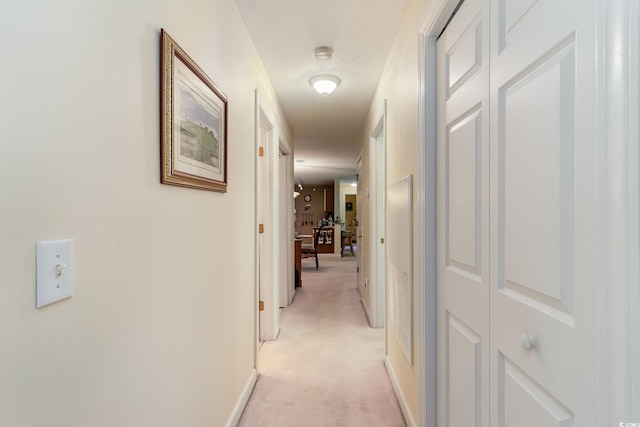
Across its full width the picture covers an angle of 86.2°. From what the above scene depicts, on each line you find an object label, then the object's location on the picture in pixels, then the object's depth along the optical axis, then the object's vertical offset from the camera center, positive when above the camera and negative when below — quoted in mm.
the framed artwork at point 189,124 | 1087 +342
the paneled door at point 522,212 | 655 +7
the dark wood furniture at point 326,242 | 10250 -820
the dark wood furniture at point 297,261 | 5387 -741
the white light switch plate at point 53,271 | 631 -110
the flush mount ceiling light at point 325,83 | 2836 +1104
